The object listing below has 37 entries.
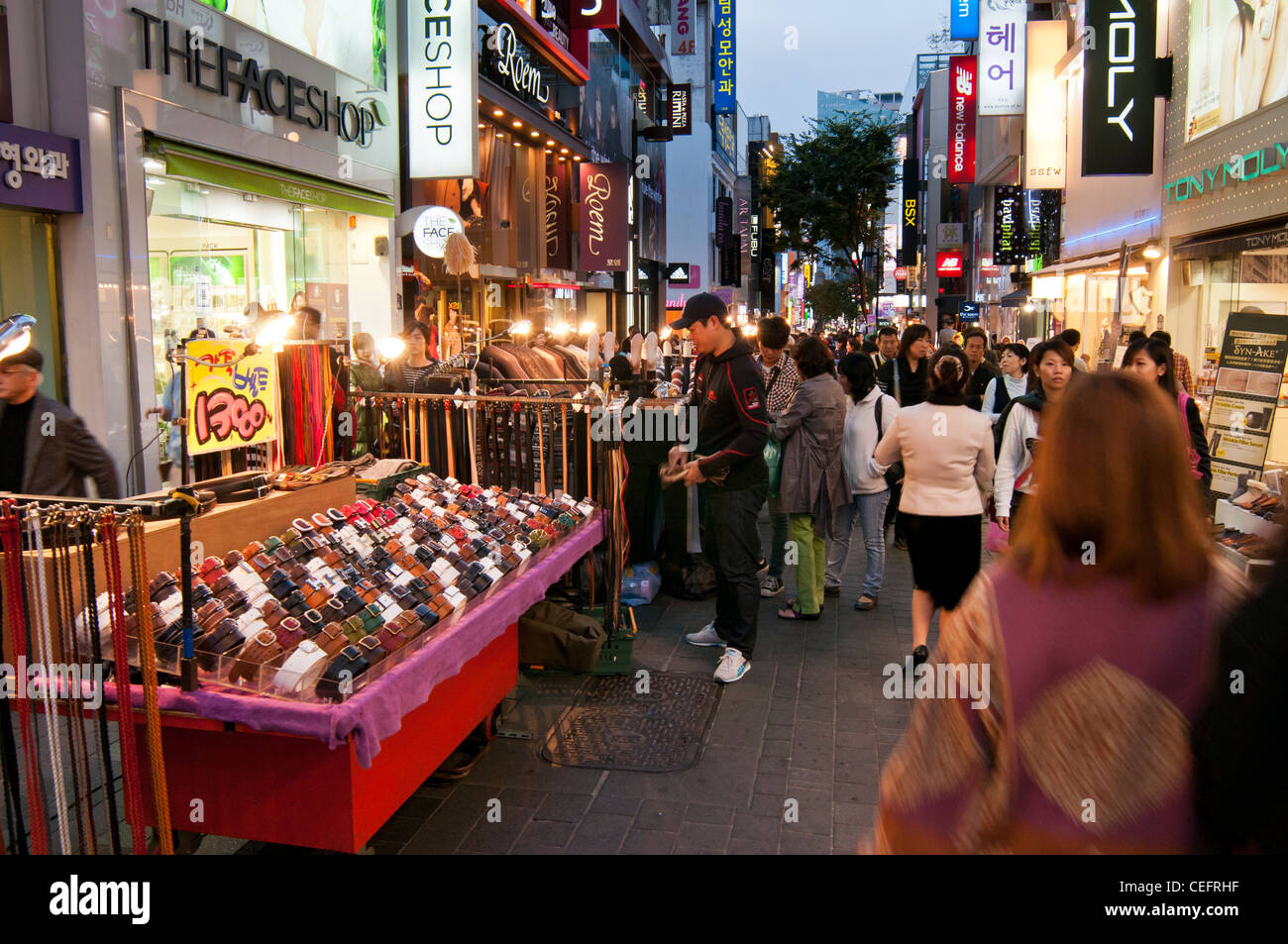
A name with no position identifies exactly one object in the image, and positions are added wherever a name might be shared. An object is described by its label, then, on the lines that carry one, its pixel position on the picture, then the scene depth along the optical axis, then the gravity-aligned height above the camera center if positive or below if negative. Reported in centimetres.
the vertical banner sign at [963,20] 3603 +1317
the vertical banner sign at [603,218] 2447 +392
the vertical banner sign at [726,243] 4934 +672
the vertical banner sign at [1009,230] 2505 +361
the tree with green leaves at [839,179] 3825 +768
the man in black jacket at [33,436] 464 -29
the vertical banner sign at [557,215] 2367 +392
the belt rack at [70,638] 302 -84
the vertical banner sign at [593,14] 2258 +845
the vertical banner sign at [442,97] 1285 +370
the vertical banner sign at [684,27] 4366 +1568
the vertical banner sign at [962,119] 2956 +789
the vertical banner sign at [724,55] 4516 +1543
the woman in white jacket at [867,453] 771 -67
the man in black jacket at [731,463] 606 -58
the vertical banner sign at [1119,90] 1352 +395
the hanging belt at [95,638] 289 -85
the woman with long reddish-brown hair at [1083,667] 167 -54
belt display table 315 -140
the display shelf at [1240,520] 632 -107
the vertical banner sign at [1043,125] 1927 +491
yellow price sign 505 -13
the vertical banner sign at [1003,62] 1970 +632
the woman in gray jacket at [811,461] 737 -70
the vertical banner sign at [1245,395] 773 -24
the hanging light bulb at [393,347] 786 +22
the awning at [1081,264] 1652 +195
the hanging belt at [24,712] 293 -108
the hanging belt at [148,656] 301 -88
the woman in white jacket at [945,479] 562 -66
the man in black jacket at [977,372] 1066 -4
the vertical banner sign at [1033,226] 2397 +358
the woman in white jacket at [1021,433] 618 -42
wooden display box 383 -68
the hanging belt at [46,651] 299 -87
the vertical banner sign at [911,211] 4866 +830
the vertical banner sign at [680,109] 3634 +992
